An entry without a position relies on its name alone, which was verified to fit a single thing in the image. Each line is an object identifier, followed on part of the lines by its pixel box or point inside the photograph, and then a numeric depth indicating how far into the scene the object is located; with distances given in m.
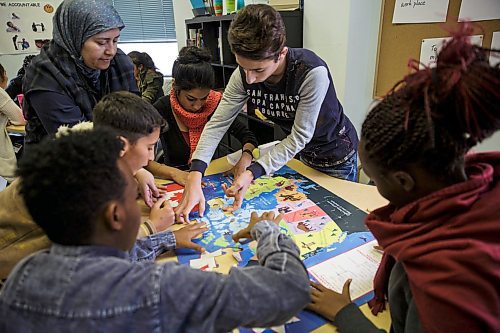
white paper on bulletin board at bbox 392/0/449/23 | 1.76
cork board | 1.83
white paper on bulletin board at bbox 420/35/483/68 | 1.85
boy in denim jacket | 0.51
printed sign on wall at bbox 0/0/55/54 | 4.03
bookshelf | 2.92
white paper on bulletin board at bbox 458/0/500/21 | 1.61
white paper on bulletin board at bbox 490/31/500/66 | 1.62
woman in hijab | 1.40
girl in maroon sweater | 0.52
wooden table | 0.79
